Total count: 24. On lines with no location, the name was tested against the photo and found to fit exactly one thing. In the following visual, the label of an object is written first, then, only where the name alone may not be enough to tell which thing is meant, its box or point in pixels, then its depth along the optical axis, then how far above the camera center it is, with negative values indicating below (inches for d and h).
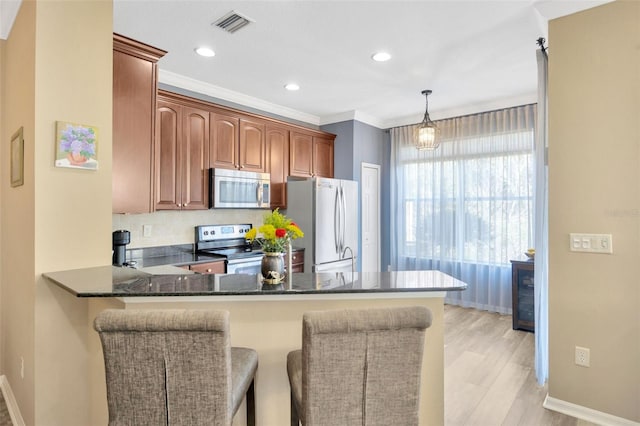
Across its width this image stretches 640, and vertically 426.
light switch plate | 84.6 -7.2
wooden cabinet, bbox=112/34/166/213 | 99.9 +27.6
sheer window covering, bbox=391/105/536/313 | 169.0 +6.7
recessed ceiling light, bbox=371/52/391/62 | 121.6 +55.7
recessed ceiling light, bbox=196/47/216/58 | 116.6 +55.1
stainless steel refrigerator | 163.5 -2.9
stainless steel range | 136.5 -14.6
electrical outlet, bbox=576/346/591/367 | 87.4 -35.8
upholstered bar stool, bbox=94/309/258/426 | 41.4 -18.4
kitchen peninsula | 56.3 -14.9
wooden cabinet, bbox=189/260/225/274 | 125.3 -19.2
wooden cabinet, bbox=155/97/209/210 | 128.6 +22.2
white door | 202.1 -1.1
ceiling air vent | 97.3 +55.3
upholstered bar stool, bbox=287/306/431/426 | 42.7 -19.0
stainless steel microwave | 143.5 +11.0
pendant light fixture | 151.9 +34.0
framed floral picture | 72.4 +14.7
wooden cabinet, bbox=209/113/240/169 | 145.8 +31.3
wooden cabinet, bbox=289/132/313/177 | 179.9 +31.3
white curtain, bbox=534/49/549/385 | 101.0 -5.0
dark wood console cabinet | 150.1 -35.2
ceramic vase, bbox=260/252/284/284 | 62.1 -9.5
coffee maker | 112.3 -9.8
